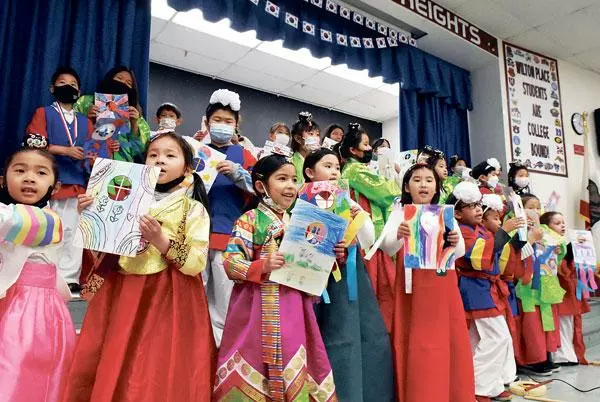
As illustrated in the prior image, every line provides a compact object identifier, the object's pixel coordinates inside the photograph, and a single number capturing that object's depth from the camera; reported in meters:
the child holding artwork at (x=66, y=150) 2.45
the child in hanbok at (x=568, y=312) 3.36
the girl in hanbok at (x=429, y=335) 1.82
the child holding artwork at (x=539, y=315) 3.04
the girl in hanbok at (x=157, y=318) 1.33
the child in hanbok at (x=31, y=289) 1.34
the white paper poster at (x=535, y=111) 5.41
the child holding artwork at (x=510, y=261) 2.78
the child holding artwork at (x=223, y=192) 2.09
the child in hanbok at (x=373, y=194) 2.06
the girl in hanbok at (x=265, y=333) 1.42
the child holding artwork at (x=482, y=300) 2.47
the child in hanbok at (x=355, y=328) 1.63
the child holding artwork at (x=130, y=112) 2.55
